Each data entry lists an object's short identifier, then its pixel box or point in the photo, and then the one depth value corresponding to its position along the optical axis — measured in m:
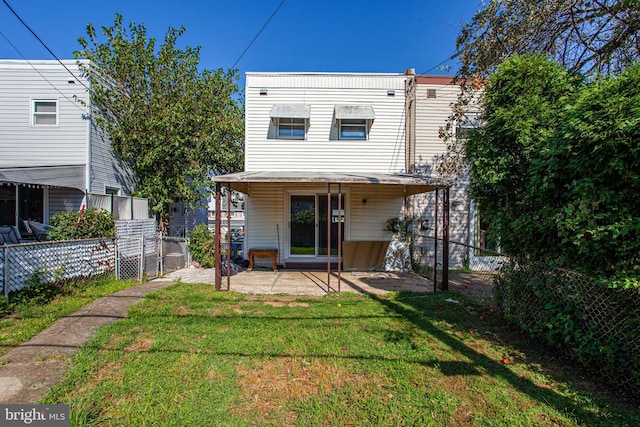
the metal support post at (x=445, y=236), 6.34
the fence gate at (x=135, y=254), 7.00
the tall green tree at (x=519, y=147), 3.87
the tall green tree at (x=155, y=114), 9.69
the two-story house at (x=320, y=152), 9.59
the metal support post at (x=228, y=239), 6.27
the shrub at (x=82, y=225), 6.33
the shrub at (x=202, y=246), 8.90
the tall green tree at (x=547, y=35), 5.30
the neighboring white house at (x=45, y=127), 9.38
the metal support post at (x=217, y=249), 6.21
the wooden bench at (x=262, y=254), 8.80
